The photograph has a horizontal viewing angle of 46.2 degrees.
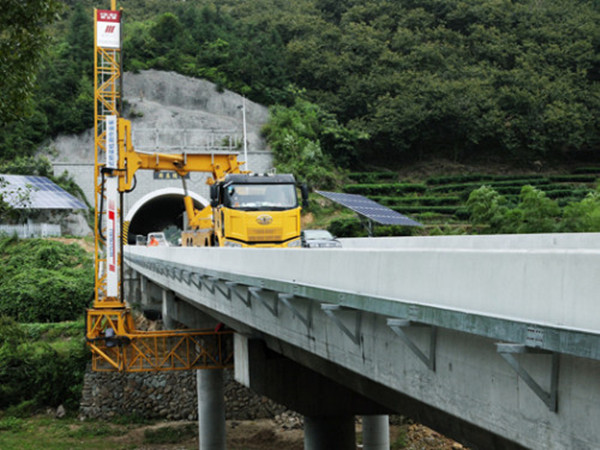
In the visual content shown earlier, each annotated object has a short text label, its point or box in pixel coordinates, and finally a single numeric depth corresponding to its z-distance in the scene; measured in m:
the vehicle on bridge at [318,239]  25.09
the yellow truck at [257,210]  20.84
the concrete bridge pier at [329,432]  14.91
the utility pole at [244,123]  51.68
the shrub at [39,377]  29.66
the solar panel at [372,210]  31.52
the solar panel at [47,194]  44.78
